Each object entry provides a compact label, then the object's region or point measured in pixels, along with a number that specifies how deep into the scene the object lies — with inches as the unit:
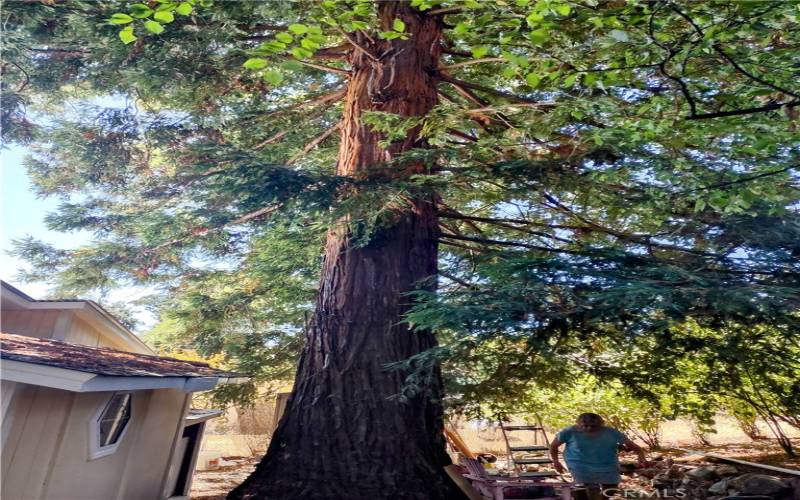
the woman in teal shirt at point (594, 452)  178.7
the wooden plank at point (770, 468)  252.4
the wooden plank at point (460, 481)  147.1
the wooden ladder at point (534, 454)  218.0
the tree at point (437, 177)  120.1
